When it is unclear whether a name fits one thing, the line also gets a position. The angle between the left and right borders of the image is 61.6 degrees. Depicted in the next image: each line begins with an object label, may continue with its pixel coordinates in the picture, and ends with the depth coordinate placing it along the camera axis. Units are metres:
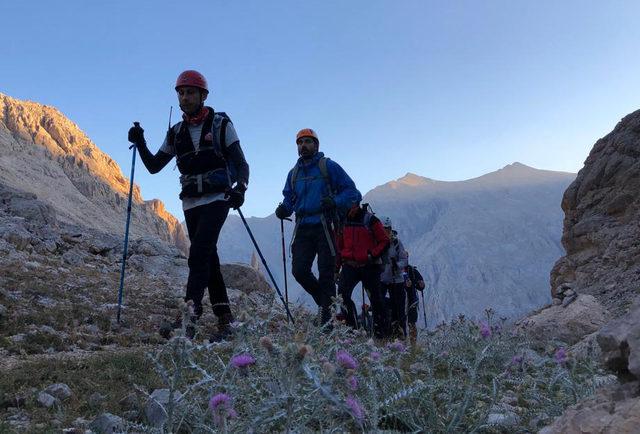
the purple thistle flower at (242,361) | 1.74
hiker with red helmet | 5.71
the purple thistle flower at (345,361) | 1.60
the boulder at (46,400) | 3.02
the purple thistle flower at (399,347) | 2.81
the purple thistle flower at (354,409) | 1.42
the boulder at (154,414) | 2.49
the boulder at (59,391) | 3.19
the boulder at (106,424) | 2.48
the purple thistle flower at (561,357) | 2.44
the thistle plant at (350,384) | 1.46
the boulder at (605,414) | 1.24
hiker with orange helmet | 6.70
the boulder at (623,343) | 1.42
